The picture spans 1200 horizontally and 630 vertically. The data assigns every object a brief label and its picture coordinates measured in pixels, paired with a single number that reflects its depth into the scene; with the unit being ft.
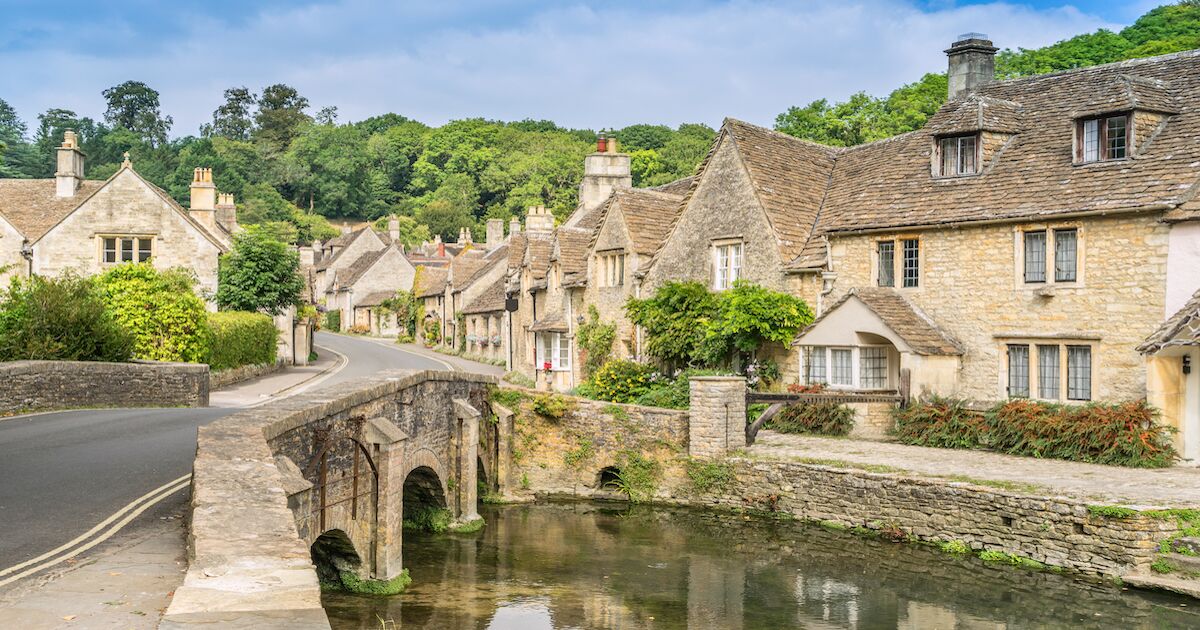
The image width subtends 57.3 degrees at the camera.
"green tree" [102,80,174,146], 470.80
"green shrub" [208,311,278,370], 116.88
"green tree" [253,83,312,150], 513.86
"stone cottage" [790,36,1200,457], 75.41
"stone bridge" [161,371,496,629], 23.13
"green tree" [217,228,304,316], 142.41
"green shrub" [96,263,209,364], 105.40
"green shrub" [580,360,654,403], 103.76
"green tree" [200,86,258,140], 532.32
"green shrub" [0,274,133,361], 81.92
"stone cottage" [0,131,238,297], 137.08
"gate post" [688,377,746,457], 82.89
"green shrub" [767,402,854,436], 89.86
